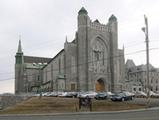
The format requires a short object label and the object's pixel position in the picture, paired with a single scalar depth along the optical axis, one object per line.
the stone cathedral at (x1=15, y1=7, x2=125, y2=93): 59.88
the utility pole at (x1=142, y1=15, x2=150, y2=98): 21.20
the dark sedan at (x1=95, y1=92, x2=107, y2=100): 33.05
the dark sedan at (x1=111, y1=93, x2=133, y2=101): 29.32
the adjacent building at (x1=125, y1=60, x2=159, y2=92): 91.34
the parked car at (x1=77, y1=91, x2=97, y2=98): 35.08
